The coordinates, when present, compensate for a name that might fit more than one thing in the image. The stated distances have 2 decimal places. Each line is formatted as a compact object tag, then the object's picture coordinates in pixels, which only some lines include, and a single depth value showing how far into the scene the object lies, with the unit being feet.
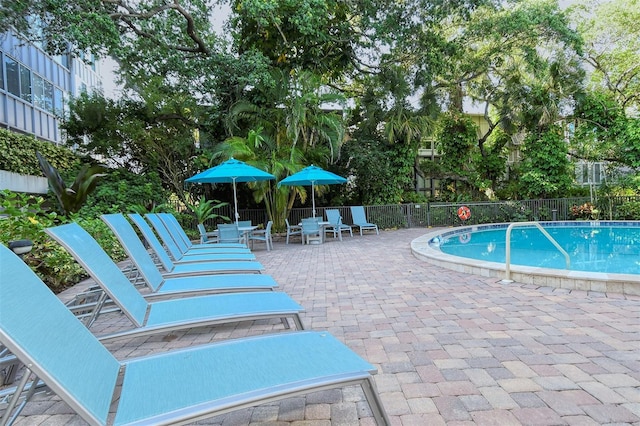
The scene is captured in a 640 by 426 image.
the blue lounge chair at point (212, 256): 15.55
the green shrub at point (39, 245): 15.44
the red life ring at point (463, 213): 46.32
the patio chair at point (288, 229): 36.17
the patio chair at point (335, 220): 38.94
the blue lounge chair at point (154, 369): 3.92
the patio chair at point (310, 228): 34.55
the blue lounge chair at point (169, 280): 10.30
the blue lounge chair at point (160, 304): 7.30
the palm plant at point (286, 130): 38.14
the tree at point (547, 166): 51.96
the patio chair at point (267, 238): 31.40
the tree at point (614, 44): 55.78
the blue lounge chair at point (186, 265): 13.21
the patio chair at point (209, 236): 29.12
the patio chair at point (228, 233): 29.76
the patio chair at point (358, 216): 42.72
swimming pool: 14.96
